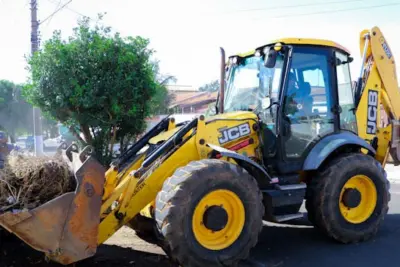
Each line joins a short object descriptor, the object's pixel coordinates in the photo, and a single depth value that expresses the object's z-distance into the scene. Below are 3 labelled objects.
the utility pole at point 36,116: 15.12
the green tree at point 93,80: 9.98
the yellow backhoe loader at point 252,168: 4.35
